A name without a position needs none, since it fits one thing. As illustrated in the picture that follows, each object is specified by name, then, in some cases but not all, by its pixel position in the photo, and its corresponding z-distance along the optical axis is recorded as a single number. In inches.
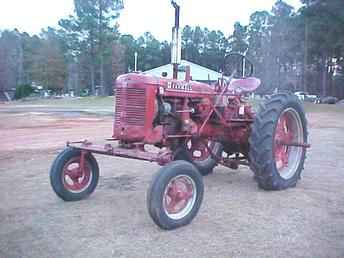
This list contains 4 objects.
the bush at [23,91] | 2039.9
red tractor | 170.4
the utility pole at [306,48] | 1485.5
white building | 1430.0
